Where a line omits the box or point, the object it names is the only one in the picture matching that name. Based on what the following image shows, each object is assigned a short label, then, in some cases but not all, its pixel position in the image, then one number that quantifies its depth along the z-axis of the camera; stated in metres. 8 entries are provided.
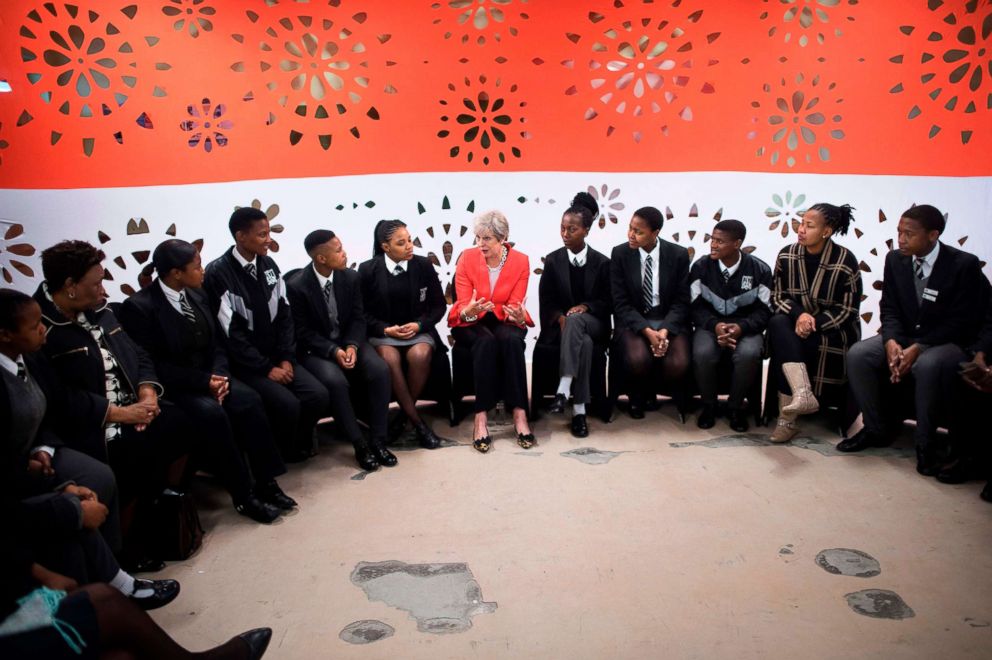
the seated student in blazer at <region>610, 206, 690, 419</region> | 4.18
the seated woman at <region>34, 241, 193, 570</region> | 2.60
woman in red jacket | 4.01
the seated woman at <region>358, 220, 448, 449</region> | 3.98
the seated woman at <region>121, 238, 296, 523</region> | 3.04
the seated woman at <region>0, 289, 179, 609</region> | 2.08
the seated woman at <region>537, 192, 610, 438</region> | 4.25
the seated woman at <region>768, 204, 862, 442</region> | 3.90
